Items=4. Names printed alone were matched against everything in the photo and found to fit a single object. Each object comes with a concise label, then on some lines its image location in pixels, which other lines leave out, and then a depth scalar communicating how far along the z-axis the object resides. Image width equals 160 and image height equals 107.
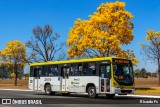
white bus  18.11
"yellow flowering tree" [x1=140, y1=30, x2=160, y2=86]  35.84
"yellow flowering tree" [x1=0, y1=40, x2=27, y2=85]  47.71
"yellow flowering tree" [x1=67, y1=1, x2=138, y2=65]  29.20
